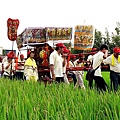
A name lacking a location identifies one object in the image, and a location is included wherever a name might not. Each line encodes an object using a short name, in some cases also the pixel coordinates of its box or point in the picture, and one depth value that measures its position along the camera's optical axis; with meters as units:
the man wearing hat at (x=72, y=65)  9.28
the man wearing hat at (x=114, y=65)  7.04
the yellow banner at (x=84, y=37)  10.82
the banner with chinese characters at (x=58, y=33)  10.60
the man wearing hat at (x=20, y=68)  10.57
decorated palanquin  10.36
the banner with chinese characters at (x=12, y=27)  10.20
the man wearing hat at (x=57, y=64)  6.32
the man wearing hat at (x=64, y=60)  7.00
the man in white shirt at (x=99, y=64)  7.05
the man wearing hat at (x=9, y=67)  8.78
